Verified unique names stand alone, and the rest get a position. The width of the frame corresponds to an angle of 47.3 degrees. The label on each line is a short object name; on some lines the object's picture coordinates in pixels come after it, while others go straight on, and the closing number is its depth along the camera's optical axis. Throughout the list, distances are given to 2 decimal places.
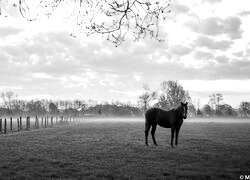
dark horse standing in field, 16.09
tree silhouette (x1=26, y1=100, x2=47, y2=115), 155.60
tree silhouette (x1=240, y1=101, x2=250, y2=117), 153.50
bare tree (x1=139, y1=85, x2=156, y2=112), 129.00
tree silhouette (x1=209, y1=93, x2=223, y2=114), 160.75
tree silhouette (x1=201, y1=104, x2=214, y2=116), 146.00
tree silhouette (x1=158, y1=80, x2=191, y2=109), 96.12
